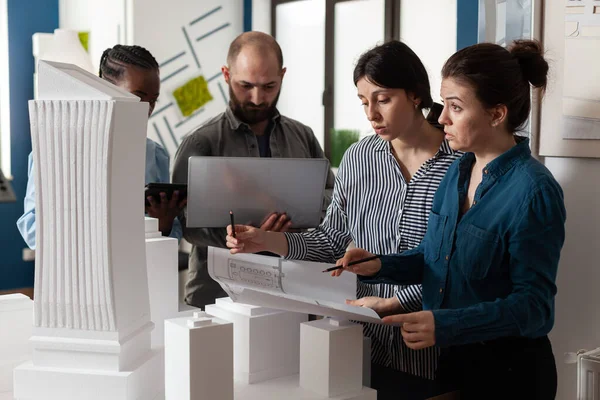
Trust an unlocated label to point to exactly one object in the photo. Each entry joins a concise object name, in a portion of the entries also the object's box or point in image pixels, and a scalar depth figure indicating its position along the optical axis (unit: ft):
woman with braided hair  6.27
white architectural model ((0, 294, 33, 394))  5.08
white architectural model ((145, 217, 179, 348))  4.87
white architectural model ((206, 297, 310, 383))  4.44
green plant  14.23
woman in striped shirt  5.74
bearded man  7.38
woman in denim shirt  4.28
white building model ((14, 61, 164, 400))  4.02
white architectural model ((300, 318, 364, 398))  4.12
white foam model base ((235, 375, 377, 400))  4.17
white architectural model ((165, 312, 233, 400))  3.75
